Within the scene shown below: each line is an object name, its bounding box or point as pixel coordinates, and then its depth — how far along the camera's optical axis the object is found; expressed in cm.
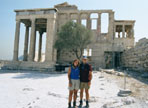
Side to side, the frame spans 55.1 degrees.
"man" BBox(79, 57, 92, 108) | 498
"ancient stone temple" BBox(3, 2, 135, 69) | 2561
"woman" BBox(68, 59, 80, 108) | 488
